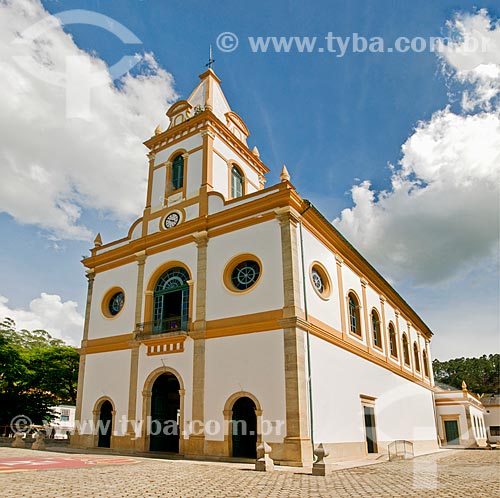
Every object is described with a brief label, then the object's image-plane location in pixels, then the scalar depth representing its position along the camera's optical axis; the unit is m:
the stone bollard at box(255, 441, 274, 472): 11.38
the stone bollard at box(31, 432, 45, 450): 16.67
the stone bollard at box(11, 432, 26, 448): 17.27
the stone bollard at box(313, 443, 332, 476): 10.71
